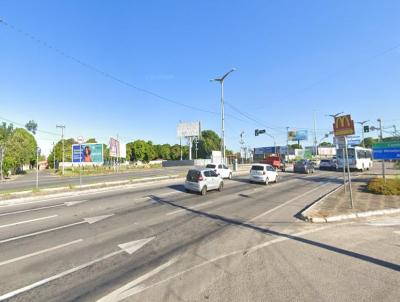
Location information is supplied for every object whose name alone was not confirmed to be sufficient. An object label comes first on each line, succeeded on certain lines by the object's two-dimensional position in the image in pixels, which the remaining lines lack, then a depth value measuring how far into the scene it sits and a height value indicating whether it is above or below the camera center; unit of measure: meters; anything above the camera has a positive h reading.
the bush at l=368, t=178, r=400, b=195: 16.38 -1.92
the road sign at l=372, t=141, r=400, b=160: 20.64 +0.36
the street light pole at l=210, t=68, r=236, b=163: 33.99 +5.33
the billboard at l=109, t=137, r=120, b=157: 54.03 +3.73
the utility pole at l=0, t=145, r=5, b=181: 41.20 +2.05
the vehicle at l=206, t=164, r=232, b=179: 29.58 -0.85
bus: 40.31 -0.32
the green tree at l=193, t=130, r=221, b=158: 114.19 +7.90
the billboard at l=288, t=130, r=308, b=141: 90.85 +7.49
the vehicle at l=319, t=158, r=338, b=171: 48.09 -1.32
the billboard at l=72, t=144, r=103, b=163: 26.96 +1.53
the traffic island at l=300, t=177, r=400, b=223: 10.80 -2.26
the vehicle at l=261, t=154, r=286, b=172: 47.93 -0.37
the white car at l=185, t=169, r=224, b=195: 18.20 -1.20
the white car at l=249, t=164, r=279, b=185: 24.78 -1.22
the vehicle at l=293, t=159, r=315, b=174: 39.91 -1.21
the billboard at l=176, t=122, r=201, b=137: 78.56 +9.56
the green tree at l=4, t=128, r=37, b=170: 45.77 +3.51
